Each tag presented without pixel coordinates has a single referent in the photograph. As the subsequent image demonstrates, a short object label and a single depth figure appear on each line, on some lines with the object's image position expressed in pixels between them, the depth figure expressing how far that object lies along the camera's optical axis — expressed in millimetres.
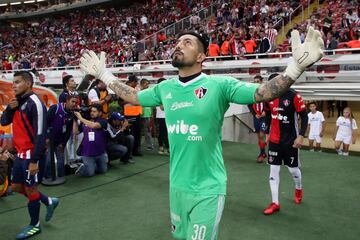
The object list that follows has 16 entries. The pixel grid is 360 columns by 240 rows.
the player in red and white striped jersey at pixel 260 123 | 7957
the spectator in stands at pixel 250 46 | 13109
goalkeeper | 2355
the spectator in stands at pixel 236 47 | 13349
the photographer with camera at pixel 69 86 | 6638
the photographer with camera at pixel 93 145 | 6918
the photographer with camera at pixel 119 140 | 7520
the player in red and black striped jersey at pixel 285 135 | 5016
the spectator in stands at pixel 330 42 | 11117
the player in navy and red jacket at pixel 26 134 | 4141
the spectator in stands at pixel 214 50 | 13875
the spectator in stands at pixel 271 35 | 13317
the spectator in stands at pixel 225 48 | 13570
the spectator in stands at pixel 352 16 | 12578
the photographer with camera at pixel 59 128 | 6324
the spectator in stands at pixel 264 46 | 12695
